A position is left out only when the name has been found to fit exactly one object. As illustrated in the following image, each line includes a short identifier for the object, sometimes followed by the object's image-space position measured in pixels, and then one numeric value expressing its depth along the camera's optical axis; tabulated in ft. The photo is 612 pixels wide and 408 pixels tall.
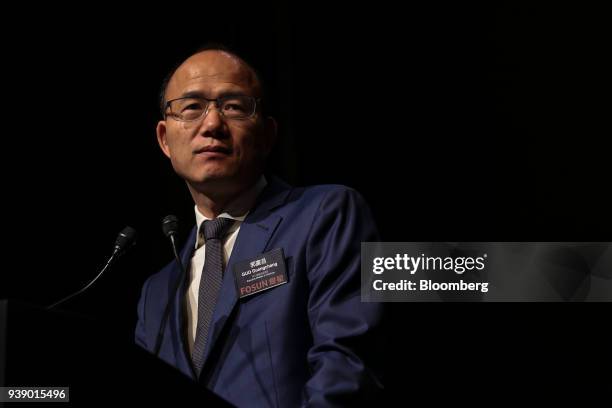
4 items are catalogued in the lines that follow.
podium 9.12
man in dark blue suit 9.87
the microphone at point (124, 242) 10.17
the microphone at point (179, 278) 10.26
